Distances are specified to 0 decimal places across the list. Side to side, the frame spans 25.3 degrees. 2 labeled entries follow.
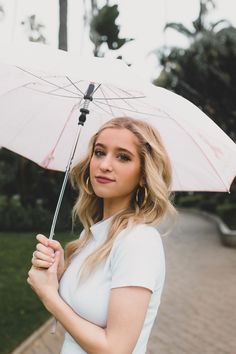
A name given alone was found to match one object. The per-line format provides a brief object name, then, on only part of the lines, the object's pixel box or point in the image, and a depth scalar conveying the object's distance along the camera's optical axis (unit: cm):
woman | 169
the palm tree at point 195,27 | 2173
